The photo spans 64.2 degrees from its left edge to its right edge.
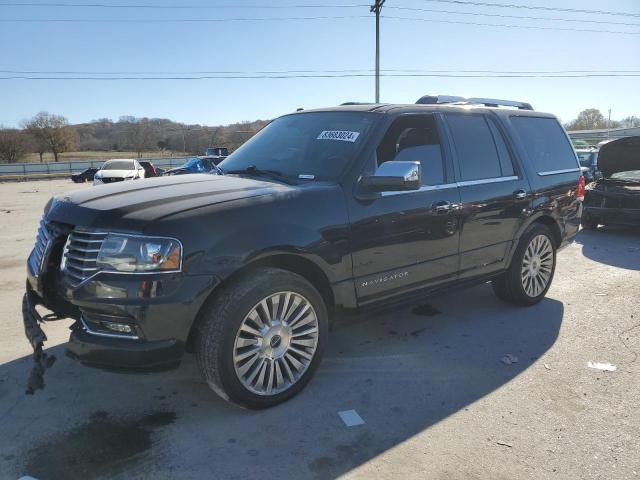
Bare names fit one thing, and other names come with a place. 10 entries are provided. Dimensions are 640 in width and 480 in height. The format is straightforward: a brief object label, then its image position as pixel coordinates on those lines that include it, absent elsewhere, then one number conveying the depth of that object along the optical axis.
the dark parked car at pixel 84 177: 34.53
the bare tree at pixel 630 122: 102.15
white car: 20.75
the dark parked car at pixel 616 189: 9.33
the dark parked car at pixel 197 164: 17.58
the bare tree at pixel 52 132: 73.88
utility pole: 26.60
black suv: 2.81
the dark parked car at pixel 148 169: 23.83
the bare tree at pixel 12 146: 64.44
